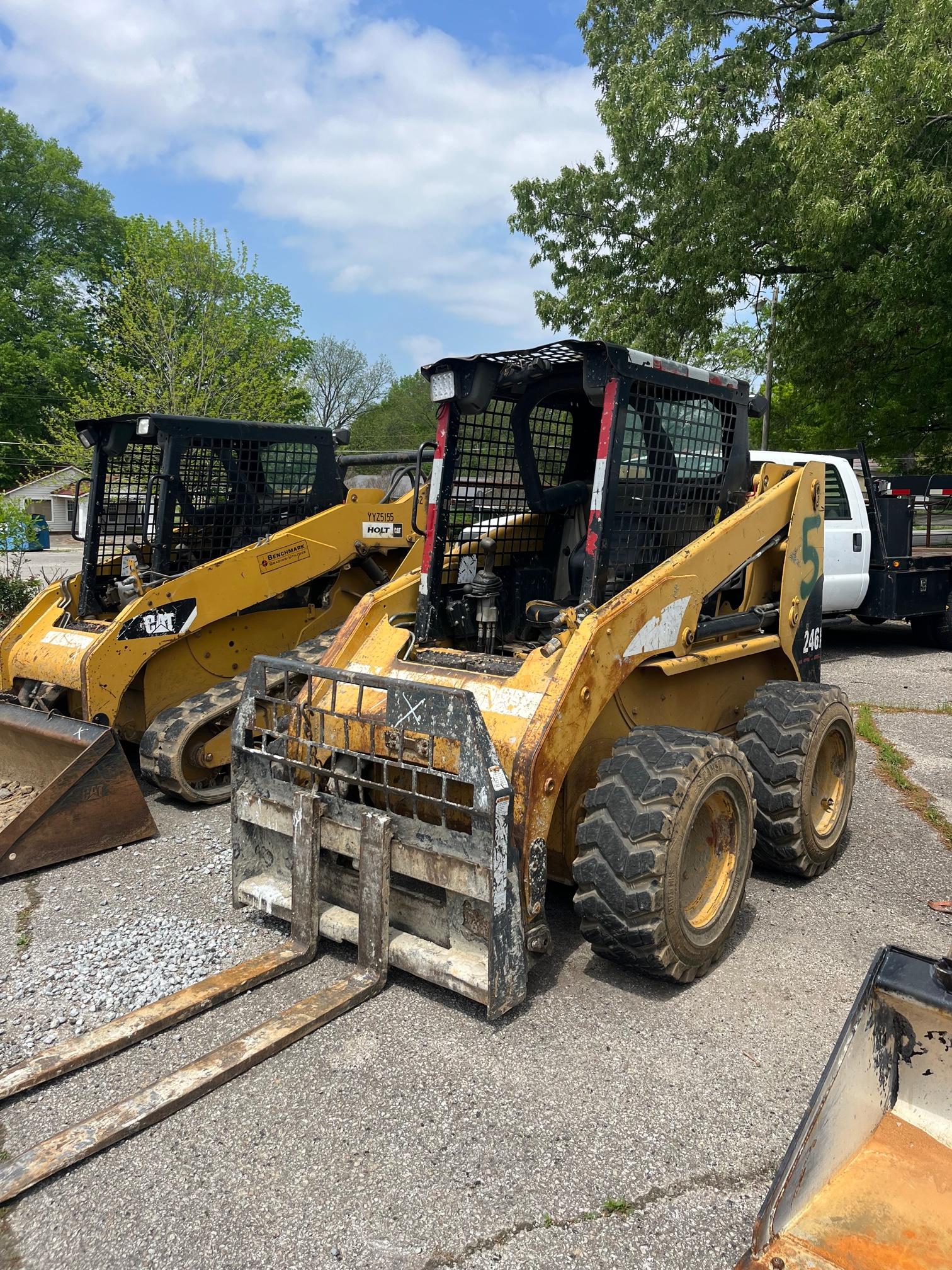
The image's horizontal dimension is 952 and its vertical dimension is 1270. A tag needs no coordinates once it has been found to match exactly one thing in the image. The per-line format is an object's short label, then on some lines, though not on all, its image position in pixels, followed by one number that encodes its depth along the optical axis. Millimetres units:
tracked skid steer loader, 5445
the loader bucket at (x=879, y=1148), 2100
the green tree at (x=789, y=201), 11867
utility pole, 15836
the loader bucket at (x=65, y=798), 4891
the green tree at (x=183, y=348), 16672
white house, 48500
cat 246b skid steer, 3357
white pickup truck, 9688
